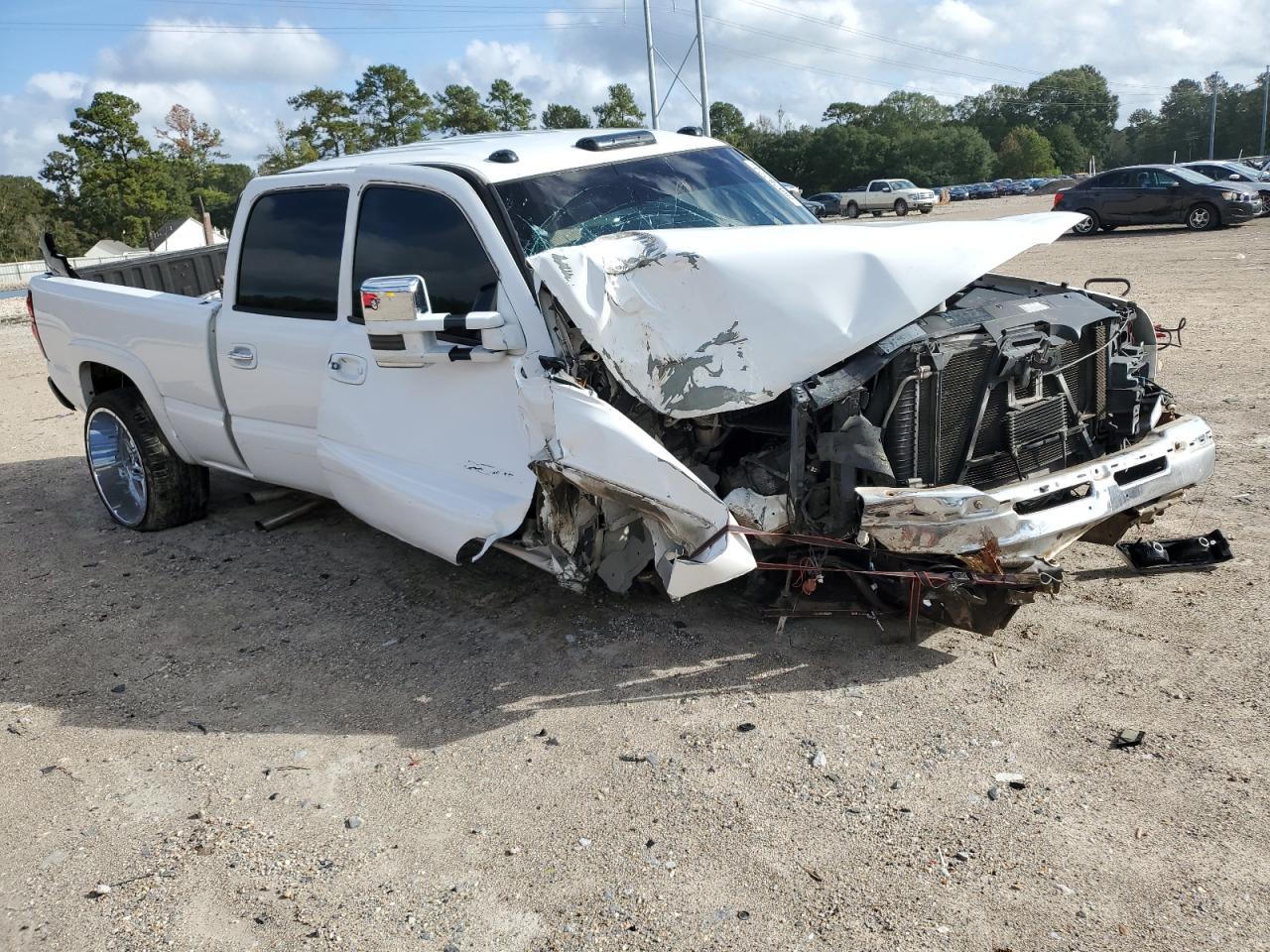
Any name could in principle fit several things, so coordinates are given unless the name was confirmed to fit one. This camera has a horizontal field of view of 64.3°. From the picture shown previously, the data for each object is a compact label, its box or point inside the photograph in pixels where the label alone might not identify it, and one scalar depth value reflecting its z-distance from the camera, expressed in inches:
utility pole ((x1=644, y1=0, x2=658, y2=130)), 1556.3
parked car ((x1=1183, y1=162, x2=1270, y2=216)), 849.5
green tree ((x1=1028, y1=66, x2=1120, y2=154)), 4146.2
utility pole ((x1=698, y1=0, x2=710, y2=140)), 1505.9
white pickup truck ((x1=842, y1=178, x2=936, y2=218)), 1742.1
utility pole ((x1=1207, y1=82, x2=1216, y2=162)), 3344.0
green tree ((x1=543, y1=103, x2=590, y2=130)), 2815.0
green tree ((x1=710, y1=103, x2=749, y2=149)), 3476.9
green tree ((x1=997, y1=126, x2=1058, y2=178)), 3503.9
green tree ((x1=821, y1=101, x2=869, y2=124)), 3949.3
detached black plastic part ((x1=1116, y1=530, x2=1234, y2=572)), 175.5
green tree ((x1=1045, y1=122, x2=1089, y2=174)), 3877.2
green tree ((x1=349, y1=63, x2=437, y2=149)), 2731.3
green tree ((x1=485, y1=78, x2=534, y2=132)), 2819.9
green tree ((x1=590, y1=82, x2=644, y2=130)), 2824.8
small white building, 2025.1
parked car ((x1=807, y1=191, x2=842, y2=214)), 1884.4
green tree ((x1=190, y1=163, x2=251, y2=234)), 3117.6
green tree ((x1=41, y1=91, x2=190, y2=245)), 2546.8
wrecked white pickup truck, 139.9
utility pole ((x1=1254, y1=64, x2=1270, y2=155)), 3152.1
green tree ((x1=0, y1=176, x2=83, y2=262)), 2512.3
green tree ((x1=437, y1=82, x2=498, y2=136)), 2726.4
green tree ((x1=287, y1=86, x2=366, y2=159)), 2674.7
